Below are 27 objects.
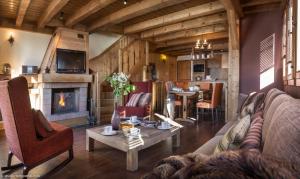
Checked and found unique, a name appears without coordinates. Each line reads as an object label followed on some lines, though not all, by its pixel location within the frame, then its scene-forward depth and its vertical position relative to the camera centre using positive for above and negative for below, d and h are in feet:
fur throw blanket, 2.00 -0.98
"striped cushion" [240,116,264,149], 3.56 -1.12
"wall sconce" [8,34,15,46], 16.03 +3.83
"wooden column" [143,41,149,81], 23.57 +2.35
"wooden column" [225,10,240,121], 14.80 +0.57
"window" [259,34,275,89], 13.30 +1.59
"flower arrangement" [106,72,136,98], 9.32 +0.00
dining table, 17.51 -1.92
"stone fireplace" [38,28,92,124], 15.06 +0.57
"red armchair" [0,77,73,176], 5.88 -1.39
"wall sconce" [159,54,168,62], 31.49 +4.45
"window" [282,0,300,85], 7.20 +1.55
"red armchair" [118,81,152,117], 13.95 -2.01
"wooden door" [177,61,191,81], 33.71 +2.41
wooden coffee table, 7.55 -2.39
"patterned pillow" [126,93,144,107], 14.74 -1.26
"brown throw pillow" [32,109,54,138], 7.16 -1.57
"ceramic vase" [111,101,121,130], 9.04 -1.77
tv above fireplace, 15.94 +2.04
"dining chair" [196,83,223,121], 16.94 -1.53
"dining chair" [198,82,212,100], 21.63 -0.79
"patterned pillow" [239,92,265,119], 7.90 -0.90
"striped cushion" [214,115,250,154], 4.05 -1.20
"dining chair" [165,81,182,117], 19.34 -1.56
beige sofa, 2.16 -0.68
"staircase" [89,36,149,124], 21.01 +2.69
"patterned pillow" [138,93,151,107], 14.60 -1.26
